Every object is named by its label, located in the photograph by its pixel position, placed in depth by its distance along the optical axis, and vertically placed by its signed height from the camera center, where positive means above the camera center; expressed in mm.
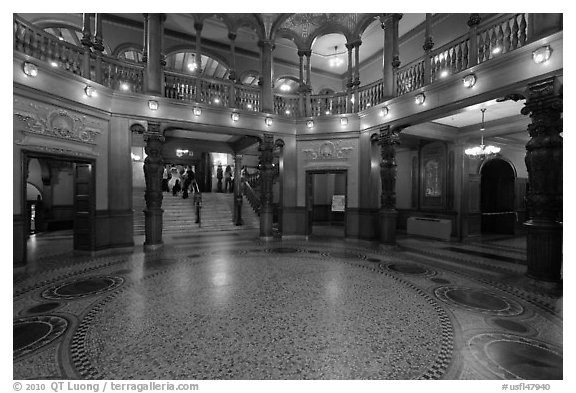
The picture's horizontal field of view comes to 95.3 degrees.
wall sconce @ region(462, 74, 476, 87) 5445 +2480
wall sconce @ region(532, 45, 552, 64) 4301 +2395
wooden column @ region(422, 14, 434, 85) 6571 +3379
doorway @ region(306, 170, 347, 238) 14844 +47
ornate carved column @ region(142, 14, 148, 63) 7406 +4516
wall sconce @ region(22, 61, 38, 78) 5129 +2556
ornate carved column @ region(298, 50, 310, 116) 9531 +3597
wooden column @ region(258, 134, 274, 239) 9078 +562
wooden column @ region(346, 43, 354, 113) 9016 +3817
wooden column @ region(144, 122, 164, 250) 7336 +453
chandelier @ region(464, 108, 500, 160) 7971 +1455
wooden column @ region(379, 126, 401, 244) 7785 +561
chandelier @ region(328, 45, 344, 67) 12110 +6572
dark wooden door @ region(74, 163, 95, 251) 6641 -230
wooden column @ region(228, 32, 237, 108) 8617 +3477
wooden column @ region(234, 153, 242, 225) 11539 +131
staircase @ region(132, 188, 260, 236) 10531 -753
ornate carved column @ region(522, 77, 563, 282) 4336 +345
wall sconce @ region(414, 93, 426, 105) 6621 +2540
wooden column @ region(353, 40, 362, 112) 8898 +3900
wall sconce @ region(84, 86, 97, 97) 6288 +2591
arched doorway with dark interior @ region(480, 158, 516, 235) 10352 +67
